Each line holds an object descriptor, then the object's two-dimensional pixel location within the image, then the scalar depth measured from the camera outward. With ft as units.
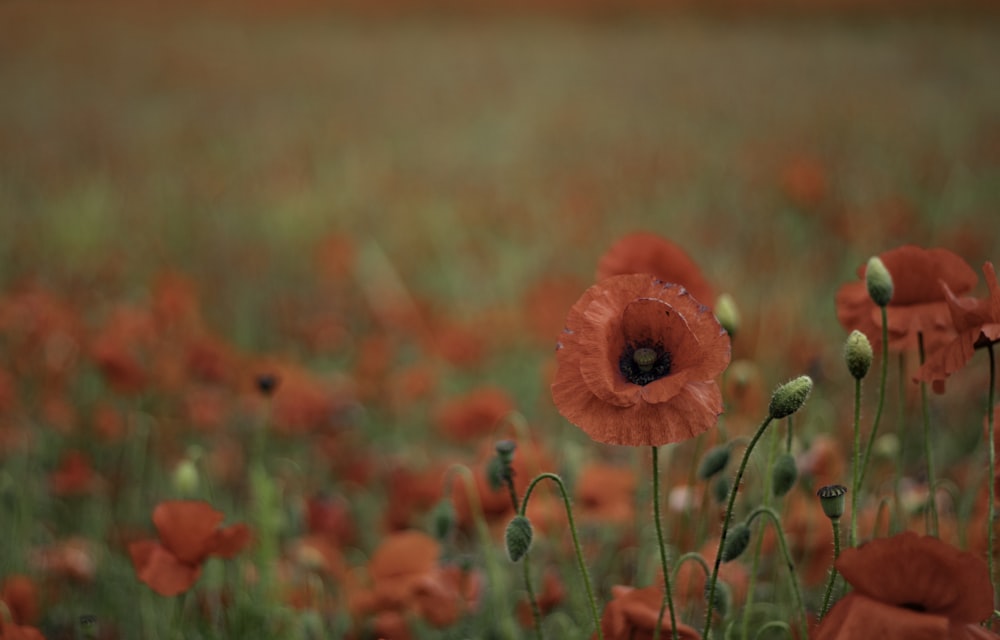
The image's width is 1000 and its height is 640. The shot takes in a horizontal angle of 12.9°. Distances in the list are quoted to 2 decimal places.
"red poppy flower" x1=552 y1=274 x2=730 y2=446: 5.73
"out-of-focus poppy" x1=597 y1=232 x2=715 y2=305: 6.26
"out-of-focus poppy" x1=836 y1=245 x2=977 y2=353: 6.00
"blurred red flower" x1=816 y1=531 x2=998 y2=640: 5.61
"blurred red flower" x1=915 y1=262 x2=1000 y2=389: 5.83
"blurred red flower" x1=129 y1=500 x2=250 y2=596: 6.14
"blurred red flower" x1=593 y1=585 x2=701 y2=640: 5.92
